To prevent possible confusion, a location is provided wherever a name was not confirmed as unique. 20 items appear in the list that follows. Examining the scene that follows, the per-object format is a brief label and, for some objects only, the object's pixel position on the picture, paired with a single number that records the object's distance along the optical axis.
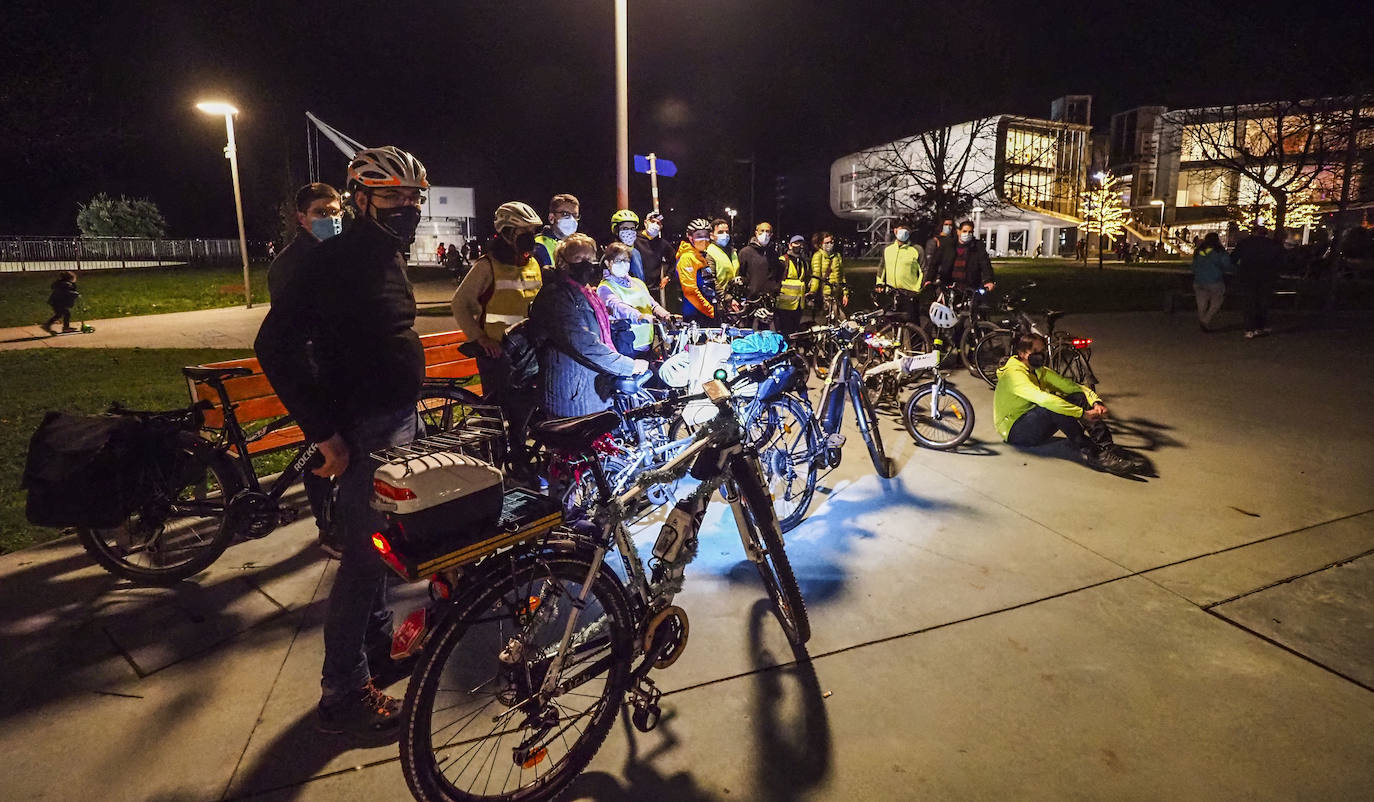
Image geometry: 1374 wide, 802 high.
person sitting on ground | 6.23
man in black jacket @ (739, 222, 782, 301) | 10.88
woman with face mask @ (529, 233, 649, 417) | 4.61
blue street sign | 10.78
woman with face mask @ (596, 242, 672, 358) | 6.39
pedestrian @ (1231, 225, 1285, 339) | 12.97
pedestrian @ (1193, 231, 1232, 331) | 13.14
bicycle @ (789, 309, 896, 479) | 5.77
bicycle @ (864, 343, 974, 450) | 6.80
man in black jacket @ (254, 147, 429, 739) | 2.62
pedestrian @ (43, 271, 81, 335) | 15.48
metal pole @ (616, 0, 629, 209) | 9.46
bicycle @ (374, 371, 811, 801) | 2.40
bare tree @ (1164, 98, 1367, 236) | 18.70
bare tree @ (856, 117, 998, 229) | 24.58
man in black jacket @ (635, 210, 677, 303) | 10.17
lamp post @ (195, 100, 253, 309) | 17.03
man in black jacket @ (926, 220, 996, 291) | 11.15
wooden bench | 5.33
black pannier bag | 3.50
